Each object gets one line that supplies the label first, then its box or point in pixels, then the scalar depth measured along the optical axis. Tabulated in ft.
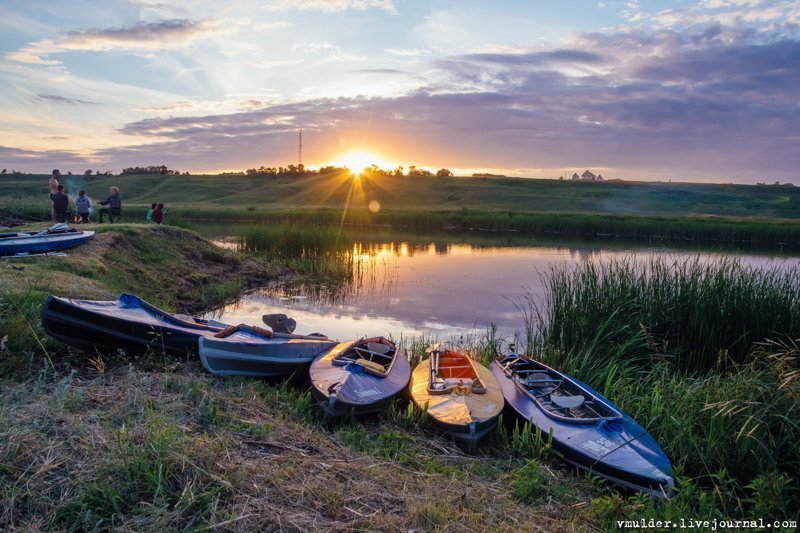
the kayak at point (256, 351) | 21.94
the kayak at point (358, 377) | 20.31
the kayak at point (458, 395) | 19.24
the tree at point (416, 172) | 363.97
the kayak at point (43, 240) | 36.42
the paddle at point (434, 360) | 23.81
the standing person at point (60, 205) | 55.36
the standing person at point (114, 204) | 62.75
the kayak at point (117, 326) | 20.30
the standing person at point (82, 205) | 58.75
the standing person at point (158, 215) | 64.85
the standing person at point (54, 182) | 56.37
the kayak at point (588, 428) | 16.78
